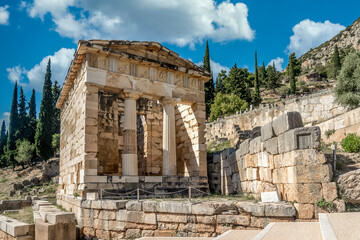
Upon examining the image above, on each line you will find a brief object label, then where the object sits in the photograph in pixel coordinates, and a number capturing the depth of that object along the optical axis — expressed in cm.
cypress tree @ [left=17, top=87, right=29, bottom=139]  5284
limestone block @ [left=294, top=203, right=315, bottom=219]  704
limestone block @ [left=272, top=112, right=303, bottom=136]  795
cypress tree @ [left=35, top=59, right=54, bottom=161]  4212
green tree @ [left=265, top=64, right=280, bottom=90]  6119
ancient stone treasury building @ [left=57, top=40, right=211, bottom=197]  1286
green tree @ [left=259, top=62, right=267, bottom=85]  7300
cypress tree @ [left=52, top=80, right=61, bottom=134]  5269
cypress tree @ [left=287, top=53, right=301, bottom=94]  5433
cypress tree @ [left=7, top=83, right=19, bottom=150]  5106
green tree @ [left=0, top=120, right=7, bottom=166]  5615
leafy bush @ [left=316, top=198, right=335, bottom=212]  689
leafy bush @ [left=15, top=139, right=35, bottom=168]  4462
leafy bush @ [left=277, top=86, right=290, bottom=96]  5819
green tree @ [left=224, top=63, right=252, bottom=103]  5006
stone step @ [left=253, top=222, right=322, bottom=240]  503
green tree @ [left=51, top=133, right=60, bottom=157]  4744
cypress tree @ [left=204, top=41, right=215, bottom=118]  4800
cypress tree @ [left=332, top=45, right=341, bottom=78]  5512
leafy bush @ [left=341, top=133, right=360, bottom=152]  937
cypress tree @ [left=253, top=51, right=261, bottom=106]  4914
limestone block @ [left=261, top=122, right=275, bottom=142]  888
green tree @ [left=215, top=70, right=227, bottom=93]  6206
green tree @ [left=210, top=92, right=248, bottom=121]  4384
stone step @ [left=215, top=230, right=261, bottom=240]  629
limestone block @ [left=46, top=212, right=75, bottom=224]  955
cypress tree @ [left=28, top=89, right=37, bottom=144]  5341
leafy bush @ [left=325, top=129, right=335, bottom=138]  1408
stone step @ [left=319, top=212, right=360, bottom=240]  405
